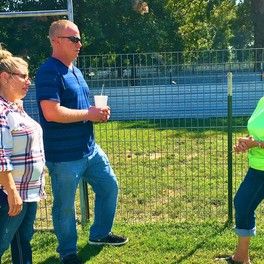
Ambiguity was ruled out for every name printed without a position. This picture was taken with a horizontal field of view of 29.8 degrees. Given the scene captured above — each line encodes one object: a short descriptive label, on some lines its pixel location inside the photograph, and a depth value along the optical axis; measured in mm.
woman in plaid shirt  3100
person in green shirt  3822
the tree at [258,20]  20750
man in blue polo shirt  3943
